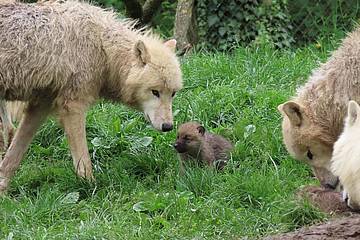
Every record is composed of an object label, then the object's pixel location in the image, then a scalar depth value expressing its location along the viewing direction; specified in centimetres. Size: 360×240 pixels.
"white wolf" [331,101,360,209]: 1312
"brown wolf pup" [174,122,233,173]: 1755
